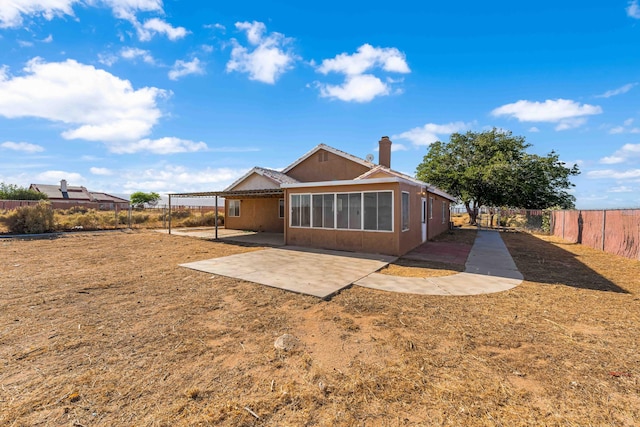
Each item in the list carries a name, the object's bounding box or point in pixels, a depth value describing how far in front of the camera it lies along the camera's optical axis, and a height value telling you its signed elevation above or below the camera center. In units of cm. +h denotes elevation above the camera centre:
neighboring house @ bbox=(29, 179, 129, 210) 3500 +247
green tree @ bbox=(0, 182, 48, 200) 3212 +239
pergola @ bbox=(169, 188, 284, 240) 1342 +102
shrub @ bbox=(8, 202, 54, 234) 1539 -40
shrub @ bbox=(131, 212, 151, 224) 2227 -46
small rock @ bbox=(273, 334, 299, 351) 334 -165
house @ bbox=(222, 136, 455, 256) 929 +12
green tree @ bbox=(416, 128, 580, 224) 2434 +346
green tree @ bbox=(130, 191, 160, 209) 4785 +270
